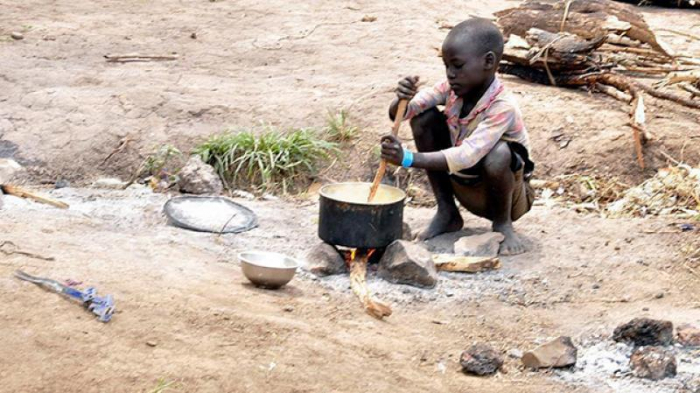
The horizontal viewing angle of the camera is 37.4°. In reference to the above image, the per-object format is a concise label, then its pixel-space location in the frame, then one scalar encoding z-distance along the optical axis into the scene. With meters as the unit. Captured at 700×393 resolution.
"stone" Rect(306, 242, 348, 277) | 4.78
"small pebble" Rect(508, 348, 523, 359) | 4.02
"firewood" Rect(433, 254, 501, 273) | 4.91
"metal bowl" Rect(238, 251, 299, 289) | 4.39
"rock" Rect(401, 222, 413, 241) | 5.27
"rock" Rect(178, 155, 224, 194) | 6.07
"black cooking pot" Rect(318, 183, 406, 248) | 4.69
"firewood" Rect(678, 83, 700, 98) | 6.84
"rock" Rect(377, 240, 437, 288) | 4.66
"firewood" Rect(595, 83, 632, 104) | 6.93
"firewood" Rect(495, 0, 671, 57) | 7.64
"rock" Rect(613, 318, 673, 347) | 3.99
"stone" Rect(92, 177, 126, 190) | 6.21
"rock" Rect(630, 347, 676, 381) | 3.73
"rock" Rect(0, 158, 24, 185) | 6.11
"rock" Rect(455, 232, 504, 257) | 5.10
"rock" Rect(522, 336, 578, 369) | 3.85
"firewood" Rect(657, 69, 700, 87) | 6.89
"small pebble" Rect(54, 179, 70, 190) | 6.17
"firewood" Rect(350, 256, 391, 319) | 4.28
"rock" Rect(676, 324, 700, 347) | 4.02
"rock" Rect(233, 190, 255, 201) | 6.21
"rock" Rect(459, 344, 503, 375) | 3.78
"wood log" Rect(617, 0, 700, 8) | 11.34
